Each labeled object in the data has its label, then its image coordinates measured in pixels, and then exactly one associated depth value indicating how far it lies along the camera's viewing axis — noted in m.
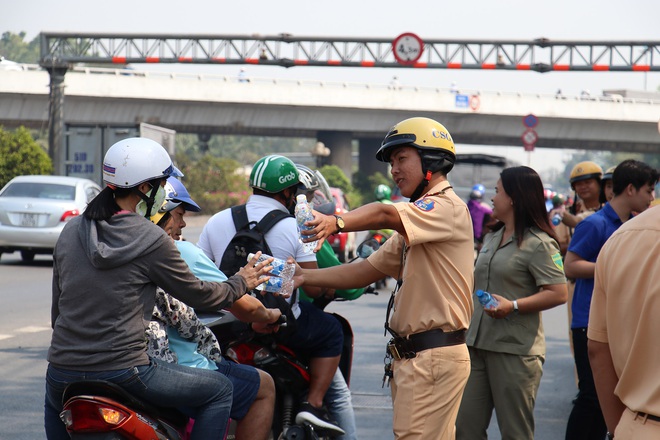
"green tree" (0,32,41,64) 165.12
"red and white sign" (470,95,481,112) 56.59
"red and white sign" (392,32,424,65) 34.47
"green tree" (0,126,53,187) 34.66
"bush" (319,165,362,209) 52.08
